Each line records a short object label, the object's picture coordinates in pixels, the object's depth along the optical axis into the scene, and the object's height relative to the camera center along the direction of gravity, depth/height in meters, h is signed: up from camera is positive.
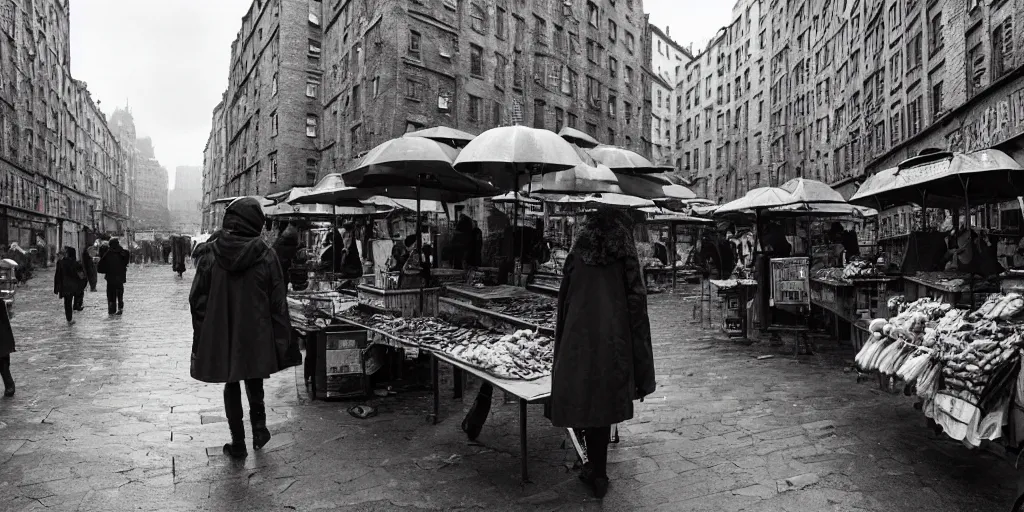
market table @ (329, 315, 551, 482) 4.32 -0.95
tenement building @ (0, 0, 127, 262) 32.72 +7.01
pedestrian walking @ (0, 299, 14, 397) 6.41 -0.98
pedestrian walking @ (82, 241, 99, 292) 15.79 -0.48
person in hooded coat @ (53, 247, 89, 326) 13.12 -0.64
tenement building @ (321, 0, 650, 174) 27.72 +8.97
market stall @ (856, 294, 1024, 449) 3.86 -0.75
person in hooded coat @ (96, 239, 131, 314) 14.45 -0.55
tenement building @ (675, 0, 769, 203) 52.34 +12.68
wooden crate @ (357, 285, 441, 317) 7.48 -0.58
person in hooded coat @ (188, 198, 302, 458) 4.77 -0.48
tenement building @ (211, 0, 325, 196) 36.53 +8.76
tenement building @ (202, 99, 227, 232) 58.96 +8.31
